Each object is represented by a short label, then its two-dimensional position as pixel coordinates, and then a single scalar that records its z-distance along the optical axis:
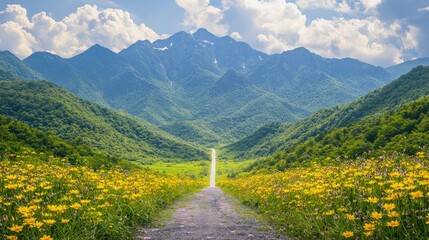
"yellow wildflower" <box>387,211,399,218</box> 6.12
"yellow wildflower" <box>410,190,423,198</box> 6.23
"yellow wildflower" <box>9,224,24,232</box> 5.93
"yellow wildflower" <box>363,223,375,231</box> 6.35
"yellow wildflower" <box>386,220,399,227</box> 5.88
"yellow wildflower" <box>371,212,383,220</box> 6.39
